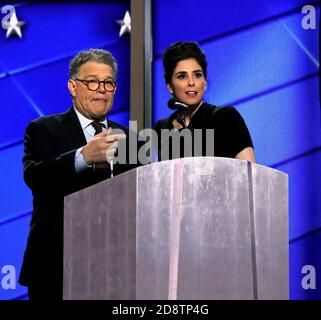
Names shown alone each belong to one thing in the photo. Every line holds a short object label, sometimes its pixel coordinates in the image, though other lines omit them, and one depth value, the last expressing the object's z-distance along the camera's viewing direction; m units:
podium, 3.89
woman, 6.42
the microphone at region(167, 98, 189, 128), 5.02
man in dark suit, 5.37
